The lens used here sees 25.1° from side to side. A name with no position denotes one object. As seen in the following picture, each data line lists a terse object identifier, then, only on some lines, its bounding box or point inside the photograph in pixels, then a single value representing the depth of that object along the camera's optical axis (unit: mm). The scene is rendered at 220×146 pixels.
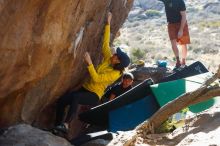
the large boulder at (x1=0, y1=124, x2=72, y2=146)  7734
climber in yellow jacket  9617
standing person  11961
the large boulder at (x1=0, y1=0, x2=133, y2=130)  7086
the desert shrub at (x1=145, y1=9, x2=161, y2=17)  59031
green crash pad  9891
